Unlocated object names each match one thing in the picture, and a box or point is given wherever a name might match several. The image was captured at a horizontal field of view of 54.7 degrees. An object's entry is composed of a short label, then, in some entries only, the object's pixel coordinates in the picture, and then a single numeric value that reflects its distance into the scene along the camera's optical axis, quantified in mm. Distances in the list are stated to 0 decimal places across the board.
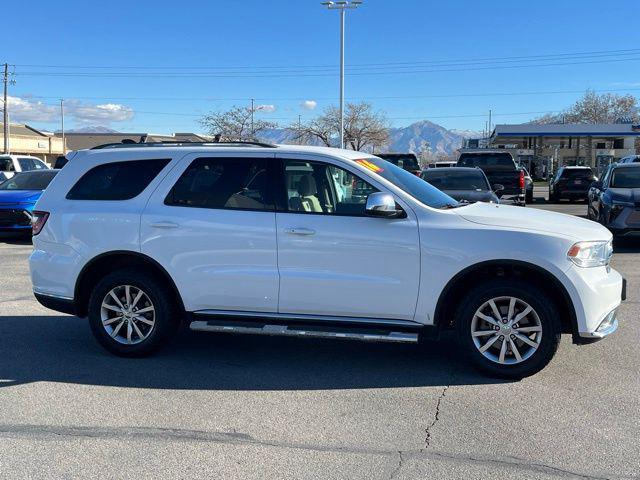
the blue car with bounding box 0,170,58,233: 13656
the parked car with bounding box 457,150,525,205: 17734
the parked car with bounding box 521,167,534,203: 25797
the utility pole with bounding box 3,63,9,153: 51719
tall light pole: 31344
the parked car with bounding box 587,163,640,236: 11359
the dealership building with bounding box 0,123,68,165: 67000
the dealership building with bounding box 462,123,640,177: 53000
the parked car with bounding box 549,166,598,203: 25188
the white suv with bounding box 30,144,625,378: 4863
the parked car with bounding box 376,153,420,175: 21812
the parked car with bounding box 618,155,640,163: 21594
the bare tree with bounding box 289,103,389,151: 57438
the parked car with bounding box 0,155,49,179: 21391
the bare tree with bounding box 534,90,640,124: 93438
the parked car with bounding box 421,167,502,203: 12320
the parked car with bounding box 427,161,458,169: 31453
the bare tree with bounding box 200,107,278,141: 49406
